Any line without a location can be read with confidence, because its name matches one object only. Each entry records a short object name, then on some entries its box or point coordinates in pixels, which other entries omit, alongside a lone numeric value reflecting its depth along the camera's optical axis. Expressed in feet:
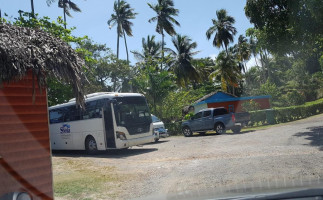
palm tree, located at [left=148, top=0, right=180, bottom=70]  145.07
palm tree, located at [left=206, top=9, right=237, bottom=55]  134.73
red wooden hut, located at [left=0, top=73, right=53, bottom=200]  21.61
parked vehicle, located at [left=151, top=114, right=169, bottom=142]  75.87
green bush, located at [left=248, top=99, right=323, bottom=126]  89.66
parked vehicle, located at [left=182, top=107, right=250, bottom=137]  69.21
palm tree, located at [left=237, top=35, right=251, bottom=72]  151.43
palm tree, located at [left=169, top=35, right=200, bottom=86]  137.08
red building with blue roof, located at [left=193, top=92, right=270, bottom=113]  112.68
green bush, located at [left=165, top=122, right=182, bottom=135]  90.43
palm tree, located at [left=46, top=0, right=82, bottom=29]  118.73
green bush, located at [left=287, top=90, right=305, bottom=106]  116.39
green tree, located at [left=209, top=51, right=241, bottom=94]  122.72
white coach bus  50.83
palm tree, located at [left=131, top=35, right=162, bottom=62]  152.97
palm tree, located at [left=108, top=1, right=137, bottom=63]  148.25
